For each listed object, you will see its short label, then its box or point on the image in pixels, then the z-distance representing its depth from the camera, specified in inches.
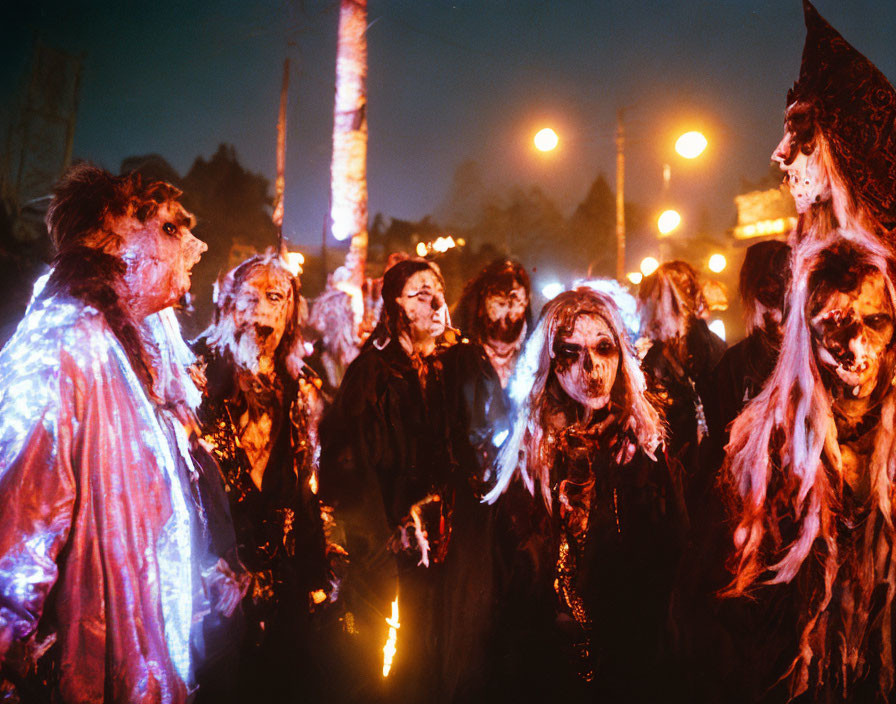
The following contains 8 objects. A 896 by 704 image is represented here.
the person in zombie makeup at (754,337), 119.6
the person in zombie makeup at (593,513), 106.0
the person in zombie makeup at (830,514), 95.3
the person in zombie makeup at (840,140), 97.0
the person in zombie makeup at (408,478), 122.3
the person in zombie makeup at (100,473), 76.7
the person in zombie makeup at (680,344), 155.9
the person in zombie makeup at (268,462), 117.6
